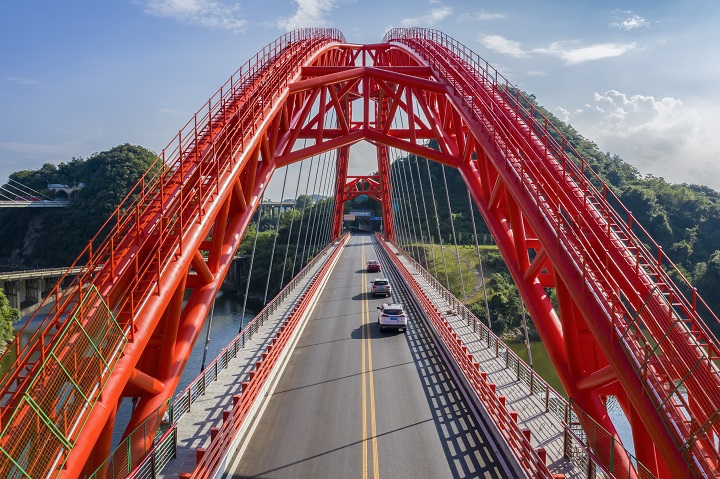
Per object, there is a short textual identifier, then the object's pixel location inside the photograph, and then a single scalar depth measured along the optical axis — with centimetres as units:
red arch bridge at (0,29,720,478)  751
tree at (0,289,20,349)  3831
